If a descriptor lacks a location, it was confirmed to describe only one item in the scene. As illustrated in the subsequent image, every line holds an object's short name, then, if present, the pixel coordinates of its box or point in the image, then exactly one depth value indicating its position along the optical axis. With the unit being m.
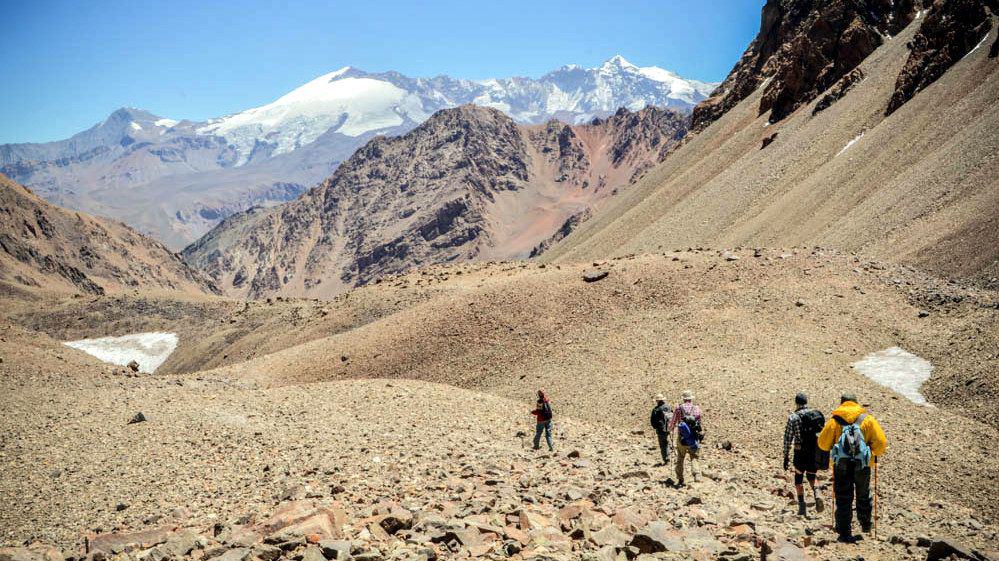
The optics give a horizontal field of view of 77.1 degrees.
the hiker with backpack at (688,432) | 13.02
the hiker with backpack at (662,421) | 14.27
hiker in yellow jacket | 10.20
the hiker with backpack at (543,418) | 15.48
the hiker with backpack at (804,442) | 11.54
